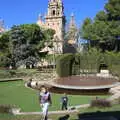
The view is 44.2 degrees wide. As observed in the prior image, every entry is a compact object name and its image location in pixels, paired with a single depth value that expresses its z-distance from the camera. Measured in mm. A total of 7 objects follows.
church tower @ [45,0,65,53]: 40367
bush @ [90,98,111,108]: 7533
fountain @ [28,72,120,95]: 11965
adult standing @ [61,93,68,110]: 7582
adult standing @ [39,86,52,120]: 5776
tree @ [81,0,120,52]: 22639
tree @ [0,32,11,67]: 26997
